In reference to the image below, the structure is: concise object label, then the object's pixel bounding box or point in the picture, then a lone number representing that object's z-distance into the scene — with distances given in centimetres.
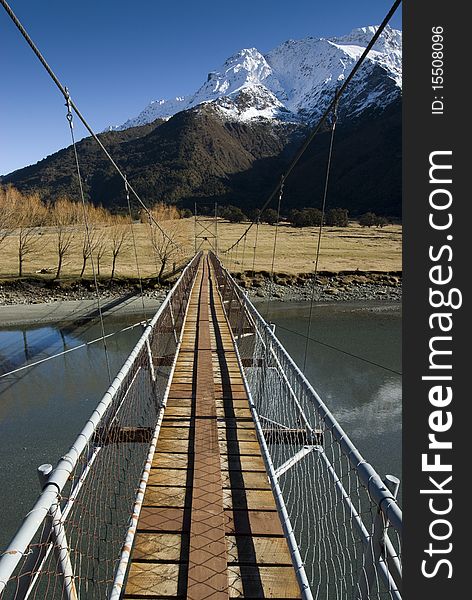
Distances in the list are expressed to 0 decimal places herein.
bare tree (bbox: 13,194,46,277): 2640
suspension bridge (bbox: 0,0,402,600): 135
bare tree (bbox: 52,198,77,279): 2902
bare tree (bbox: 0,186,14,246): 2543
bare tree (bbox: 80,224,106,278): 2852
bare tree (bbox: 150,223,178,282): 2650
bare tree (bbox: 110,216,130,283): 2825
